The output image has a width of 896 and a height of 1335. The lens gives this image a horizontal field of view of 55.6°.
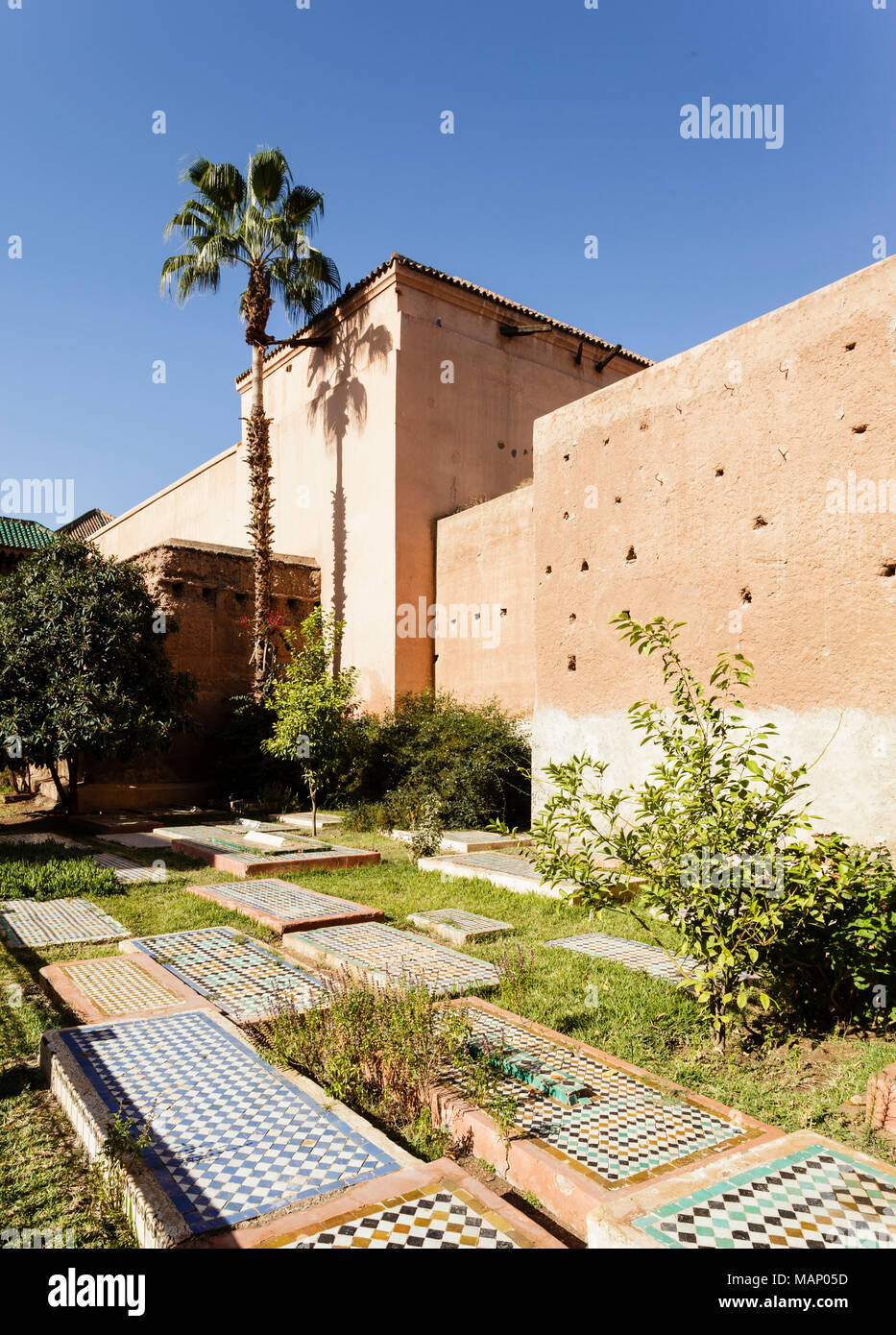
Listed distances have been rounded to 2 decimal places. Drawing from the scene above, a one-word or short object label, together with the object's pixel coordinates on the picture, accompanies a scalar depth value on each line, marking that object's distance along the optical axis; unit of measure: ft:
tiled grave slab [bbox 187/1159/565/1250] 7.18
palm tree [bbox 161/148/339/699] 47.85
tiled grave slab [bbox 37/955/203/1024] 13.93
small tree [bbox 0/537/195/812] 34.73
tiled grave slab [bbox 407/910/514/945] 19.33
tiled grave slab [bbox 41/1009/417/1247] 8.04
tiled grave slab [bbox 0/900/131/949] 18.88
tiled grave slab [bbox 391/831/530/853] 31.19
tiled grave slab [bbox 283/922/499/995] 15.67
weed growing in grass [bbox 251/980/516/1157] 10.83
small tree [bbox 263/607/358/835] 33.71
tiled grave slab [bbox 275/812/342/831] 38.99
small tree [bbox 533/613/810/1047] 12.13
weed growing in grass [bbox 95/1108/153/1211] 8.43
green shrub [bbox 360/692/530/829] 37.27
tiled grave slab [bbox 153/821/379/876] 27.35
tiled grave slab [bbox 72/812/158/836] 36.62
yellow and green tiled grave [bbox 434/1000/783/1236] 8.80
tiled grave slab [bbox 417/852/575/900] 24.62
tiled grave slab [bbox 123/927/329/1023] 14.24
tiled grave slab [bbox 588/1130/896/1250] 7.36
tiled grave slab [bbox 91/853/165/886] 26.07
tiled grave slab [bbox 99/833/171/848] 33.19
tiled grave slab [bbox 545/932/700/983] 16.57
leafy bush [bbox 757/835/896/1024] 12.48
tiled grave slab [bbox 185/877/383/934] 20.20
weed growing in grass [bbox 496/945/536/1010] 14.73
